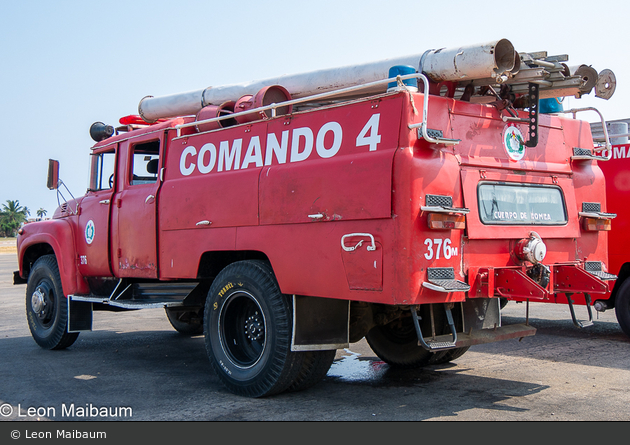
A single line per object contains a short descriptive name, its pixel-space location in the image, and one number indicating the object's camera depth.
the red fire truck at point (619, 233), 7.94
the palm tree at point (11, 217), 112.00
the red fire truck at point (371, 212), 4.59
